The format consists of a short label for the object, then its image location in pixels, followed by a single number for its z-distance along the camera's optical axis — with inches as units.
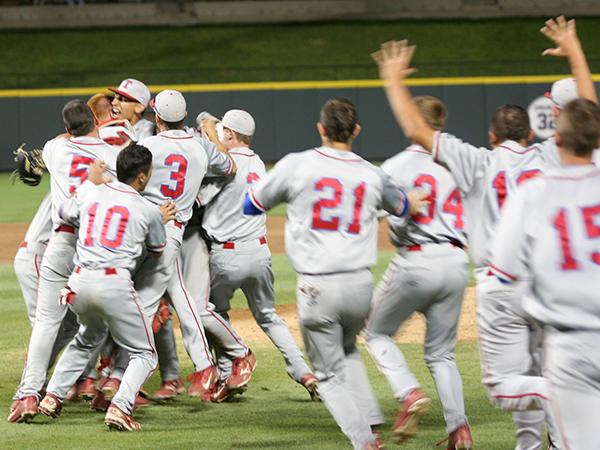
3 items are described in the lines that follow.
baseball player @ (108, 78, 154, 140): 616.4
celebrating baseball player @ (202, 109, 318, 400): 610.2
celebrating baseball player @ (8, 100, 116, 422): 559.2
